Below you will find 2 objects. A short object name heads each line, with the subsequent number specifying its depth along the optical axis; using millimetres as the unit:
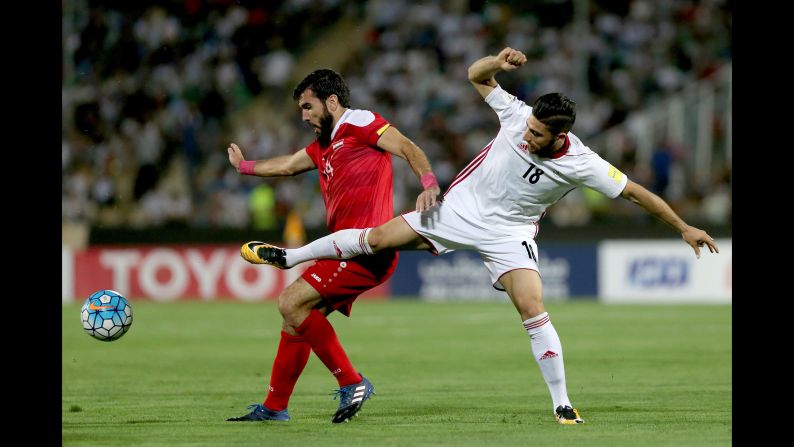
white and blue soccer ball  17328
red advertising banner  44000
